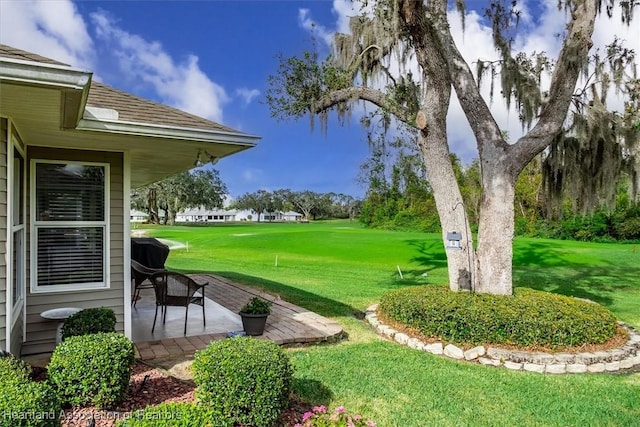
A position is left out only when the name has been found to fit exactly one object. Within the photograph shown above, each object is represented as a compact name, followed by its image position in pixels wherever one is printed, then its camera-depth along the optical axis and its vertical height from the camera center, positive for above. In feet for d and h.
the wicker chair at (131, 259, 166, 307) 19.40 -2.39
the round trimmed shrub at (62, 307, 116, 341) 11.48 -2.78
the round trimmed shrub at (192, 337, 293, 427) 9.12 -3.51
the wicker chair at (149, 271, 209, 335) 17.19 -2.79
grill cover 25.27 -1.97
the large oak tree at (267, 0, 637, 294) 20.39 +6.04
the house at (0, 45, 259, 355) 12.76 +0.75
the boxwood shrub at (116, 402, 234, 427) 7.36 -3.43
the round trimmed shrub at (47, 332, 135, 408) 9.47 -3.34
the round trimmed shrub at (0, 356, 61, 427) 6.82 -2.98
